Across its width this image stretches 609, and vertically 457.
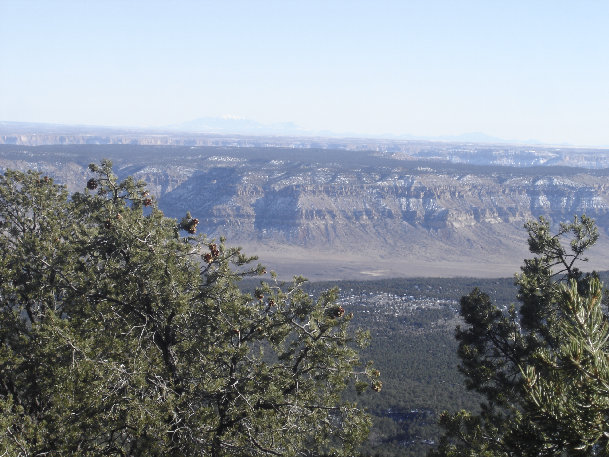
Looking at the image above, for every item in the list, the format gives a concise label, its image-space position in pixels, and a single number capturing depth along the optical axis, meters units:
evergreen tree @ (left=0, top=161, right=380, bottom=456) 21.75
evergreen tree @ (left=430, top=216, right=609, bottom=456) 11.79
